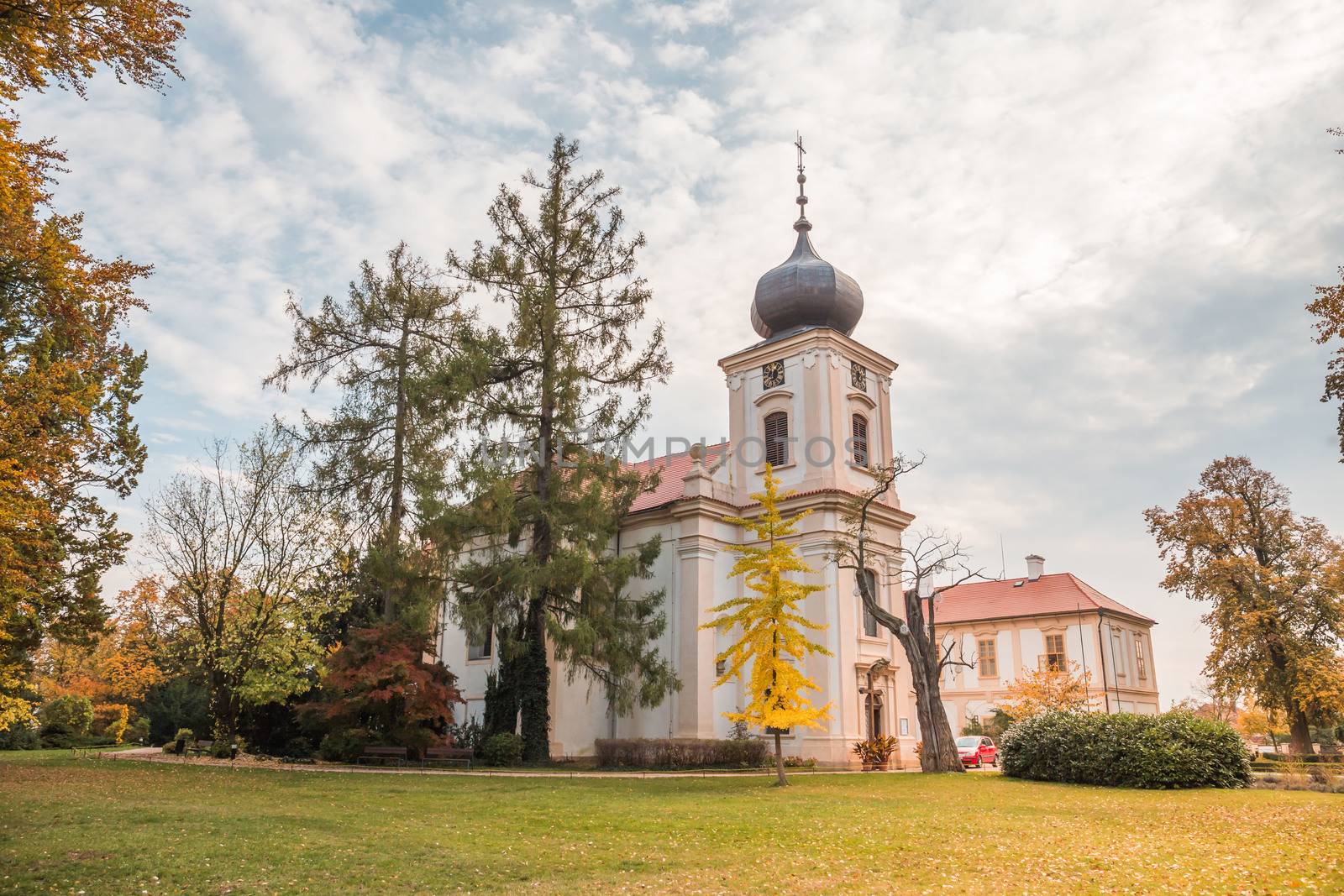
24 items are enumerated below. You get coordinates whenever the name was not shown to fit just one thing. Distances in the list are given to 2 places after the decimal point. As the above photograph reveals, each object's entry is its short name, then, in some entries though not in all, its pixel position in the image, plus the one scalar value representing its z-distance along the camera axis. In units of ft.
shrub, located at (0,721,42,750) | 95.61
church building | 90.94
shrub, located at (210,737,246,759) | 73.87
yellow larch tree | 59.82
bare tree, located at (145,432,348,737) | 74.90
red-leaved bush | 70.74
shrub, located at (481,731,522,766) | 75.61
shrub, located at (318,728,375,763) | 74.02
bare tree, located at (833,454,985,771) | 77.92
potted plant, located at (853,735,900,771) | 86.74
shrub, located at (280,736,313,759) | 78.28
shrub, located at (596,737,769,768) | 80.74
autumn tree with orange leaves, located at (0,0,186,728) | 29.60
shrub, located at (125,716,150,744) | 107.24
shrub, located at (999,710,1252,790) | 61.31
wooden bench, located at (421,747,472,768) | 76.33
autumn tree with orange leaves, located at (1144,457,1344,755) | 100.58
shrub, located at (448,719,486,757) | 87.61
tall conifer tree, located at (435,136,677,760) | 77.77
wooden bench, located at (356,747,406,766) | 75.25
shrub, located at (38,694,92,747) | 102.17
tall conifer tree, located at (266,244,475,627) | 79.61
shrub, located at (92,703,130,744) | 108.17
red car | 113.39
